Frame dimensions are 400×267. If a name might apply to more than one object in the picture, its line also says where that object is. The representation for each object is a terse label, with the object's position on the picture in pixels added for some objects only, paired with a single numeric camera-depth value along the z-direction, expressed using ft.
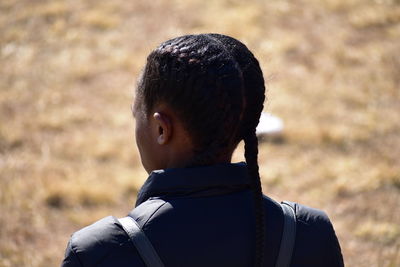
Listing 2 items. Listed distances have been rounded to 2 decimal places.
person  11.78
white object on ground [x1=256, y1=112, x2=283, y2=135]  28.39
